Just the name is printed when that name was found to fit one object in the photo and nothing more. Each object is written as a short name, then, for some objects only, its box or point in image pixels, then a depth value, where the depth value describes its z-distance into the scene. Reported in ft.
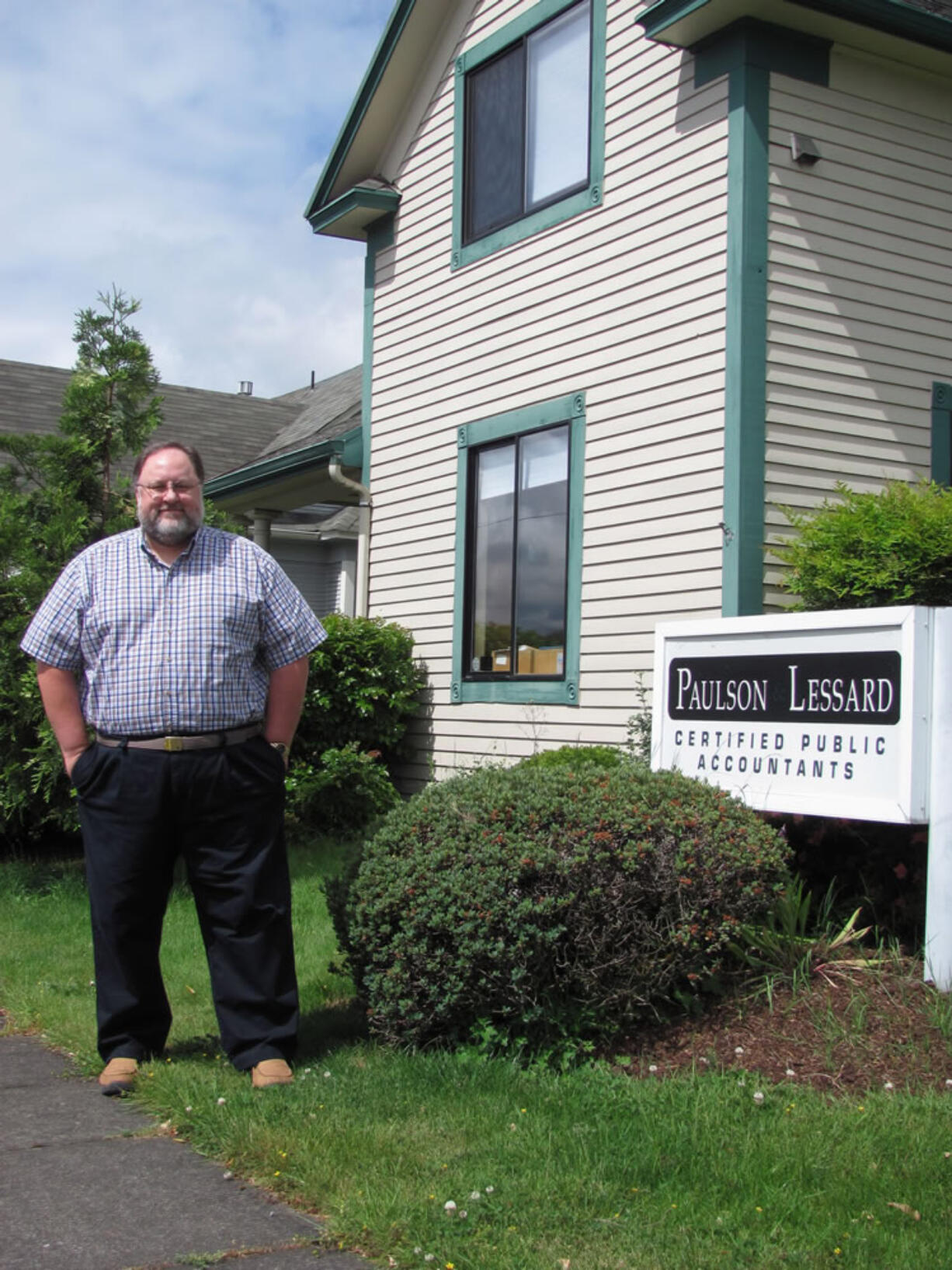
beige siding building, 26.25
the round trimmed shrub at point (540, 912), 14.96
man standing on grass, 14.92
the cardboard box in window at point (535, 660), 30.73
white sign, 16.70
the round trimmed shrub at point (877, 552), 21.70
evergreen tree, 27.45
